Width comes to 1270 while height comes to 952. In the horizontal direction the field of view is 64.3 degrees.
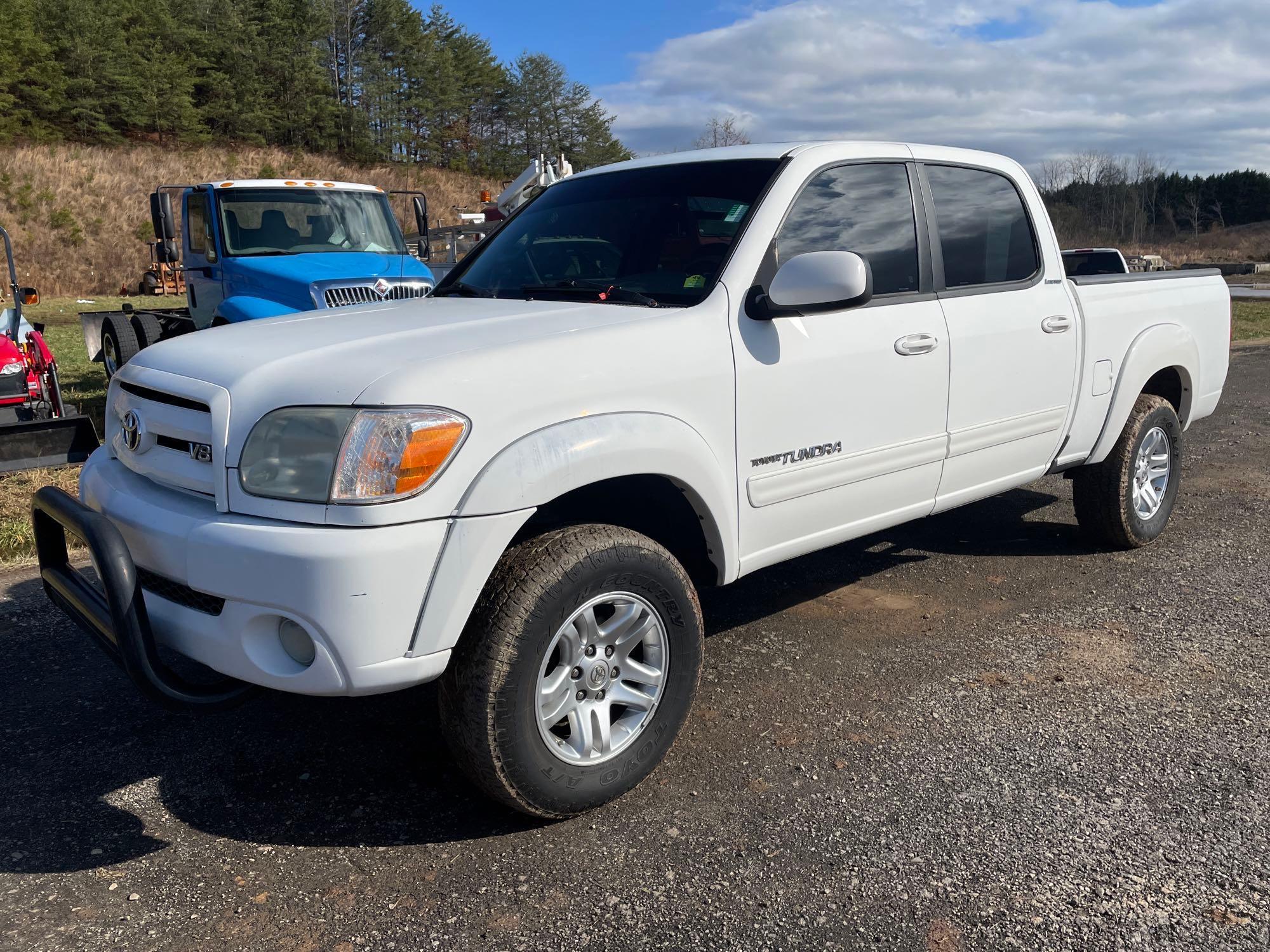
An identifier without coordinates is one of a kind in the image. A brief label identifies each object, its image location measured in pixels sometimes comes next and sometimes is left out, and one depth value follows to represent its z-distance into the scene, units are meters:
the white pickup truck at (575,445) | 2.57
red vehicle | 6.50
